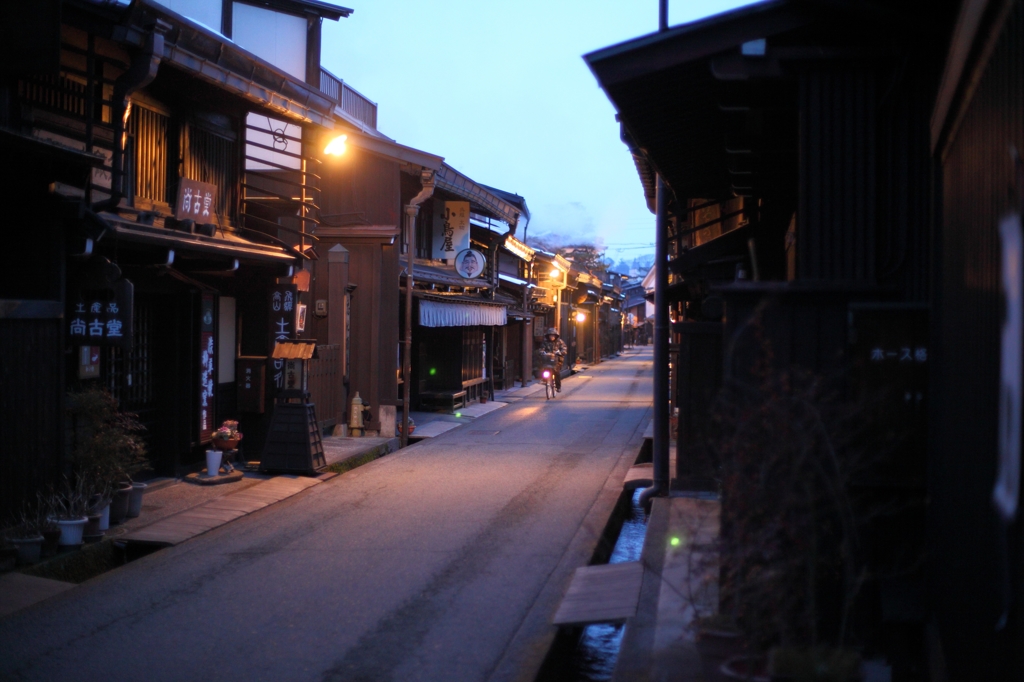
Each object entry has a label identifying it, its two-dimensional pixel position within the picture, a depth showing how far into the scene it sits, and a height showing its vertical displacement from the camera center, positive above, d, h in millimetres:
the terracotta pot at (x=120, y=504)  11297 -1939
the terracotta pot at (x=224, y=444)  14586 -1522
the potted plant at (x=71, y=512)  9844 -1824
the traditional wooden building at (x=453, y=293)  24953 +1850
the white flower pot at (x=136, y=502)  11711 -1987
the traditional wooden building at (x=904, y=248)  3869 +691
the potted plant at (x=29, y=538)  9258 -1957
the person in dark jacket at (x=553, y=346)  35344 +248
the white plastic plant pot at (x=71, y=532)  9823 -2000
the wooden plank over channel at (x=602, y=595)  7703 -2227
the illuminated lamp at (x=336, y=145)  17234 +3966
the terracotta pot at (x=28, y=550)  9242 -2068
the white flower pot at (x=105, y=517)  10578 -1975
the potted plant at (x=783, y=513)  4461 -839
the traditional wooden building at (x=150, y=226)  10141 +1777
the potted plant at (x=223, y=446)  14430 -1553
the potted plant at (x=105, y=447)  10758 -1180
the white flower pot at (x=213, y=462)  14398 -1782
